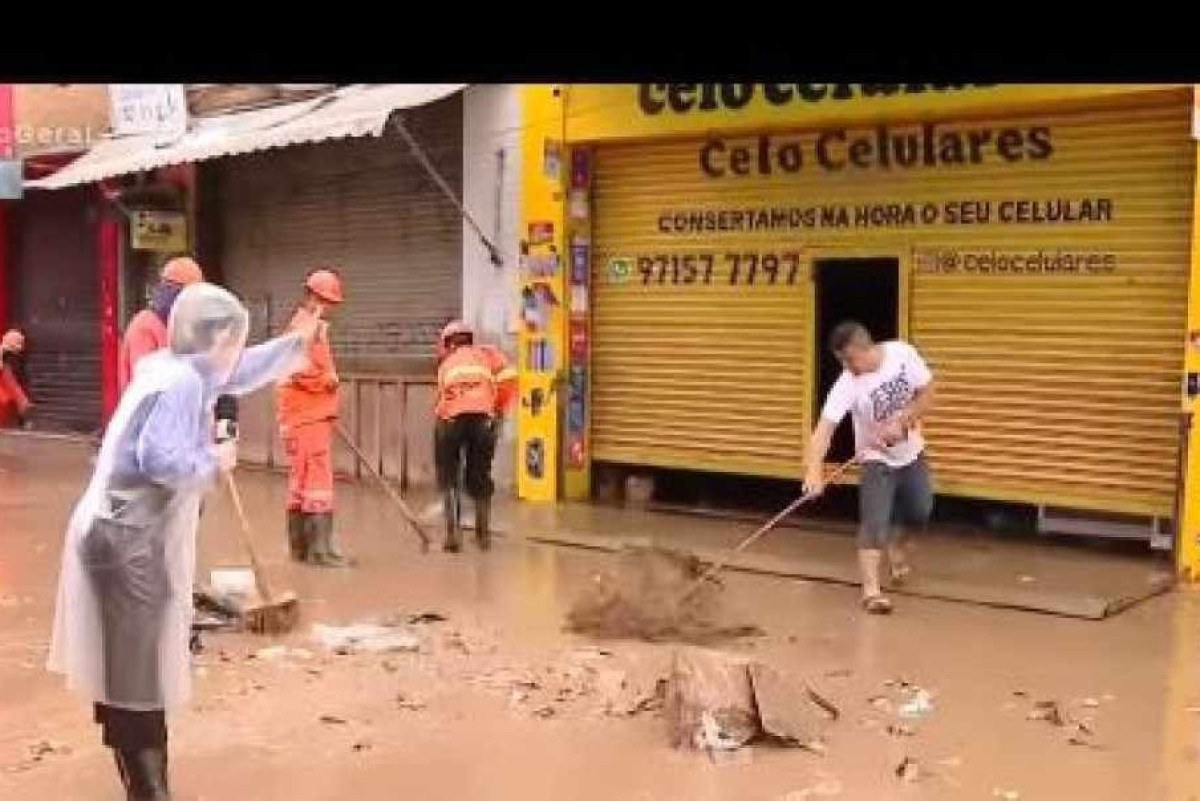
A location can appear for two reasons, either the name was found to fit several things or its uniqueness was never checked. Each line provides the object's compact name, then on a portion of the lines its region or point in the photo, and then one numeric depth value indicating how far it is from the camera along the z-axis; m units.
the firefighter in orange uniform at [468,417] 9.42
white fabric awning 11.48
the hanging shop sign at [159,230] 16.11
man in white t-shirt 7.50
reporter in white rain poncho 4.50
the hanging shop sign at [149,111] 16.09
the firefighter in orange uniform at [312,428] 8.71
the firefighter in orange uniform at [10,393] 13.87
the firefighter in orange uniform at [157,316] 7.11
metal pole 11.73
